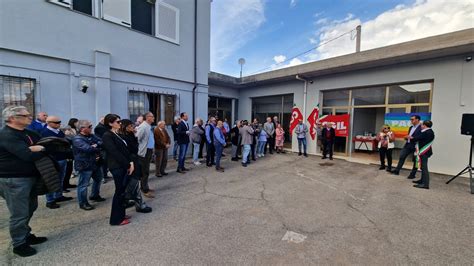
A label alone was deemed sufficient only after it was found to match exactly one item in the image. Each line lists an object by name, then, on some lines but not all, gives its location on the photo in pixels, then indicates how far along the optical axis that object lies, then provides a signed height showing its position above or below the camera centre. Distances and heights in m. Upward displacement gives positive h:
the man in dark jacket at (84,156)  3.44 -0.69
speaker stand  4.81 -0.98
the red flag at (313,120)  9.28 +0.15
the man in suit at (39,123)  4.16 -0.15
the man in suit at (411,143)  5.46 -0.49
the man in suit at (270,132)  9.23 -0.45
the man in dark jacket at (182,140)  6.14 -0.64
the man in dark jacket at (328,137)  8.28 -0.57
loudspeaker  4.89 +0.08
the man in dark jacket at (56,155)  3.70 -0.78
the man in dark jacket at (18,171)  2.26 -0.65
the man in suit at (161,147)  5.24 -0.74
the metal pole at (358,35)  10.62 +4.78
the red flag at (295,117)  9.88 +0.30
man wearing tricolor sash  4.93 -0.54
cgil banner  8.62 +0.09
